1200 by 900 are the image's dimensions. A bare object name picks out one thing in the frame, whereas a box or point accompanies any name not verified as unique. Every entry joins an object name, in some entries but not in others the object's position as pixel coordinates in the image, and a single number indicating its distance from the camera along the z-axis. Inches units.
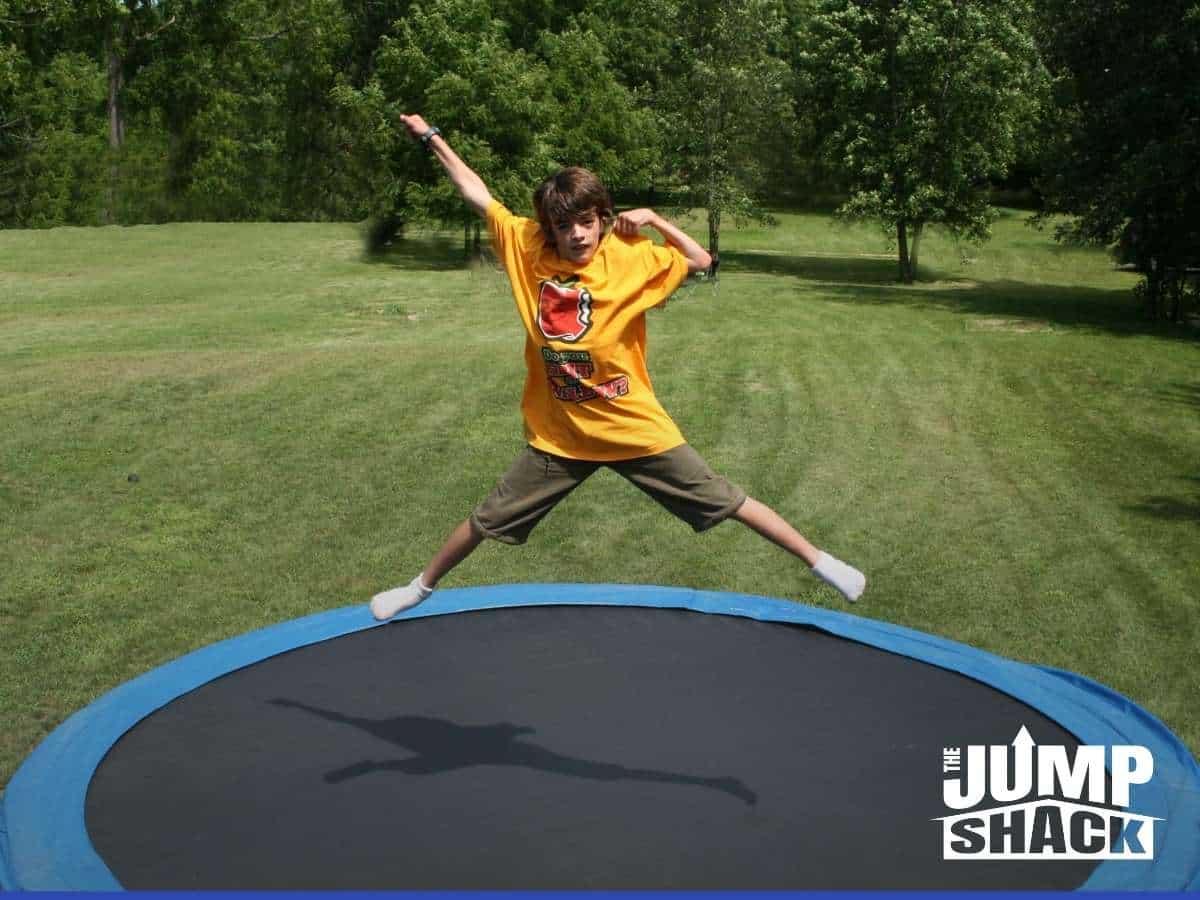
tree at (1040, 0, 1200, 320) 558.9
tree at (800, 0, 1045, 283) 767.1
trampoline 126.8
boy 141.6
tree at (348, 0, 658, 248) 845.8
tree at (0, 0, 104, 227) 1071.6
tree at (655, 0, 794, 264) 801.6
